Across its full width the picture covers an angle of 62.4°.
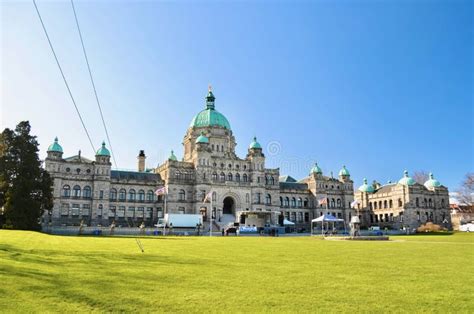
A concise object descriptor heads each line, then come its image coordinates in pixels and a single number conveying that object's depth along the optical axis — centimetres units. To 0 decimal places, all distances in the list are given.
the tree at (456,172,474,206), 7291
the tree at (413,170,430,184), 10846
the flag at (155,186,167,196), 5866
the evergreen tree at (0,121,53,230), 4625
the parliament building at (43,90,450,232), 7306
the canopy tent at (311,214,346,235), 6100
